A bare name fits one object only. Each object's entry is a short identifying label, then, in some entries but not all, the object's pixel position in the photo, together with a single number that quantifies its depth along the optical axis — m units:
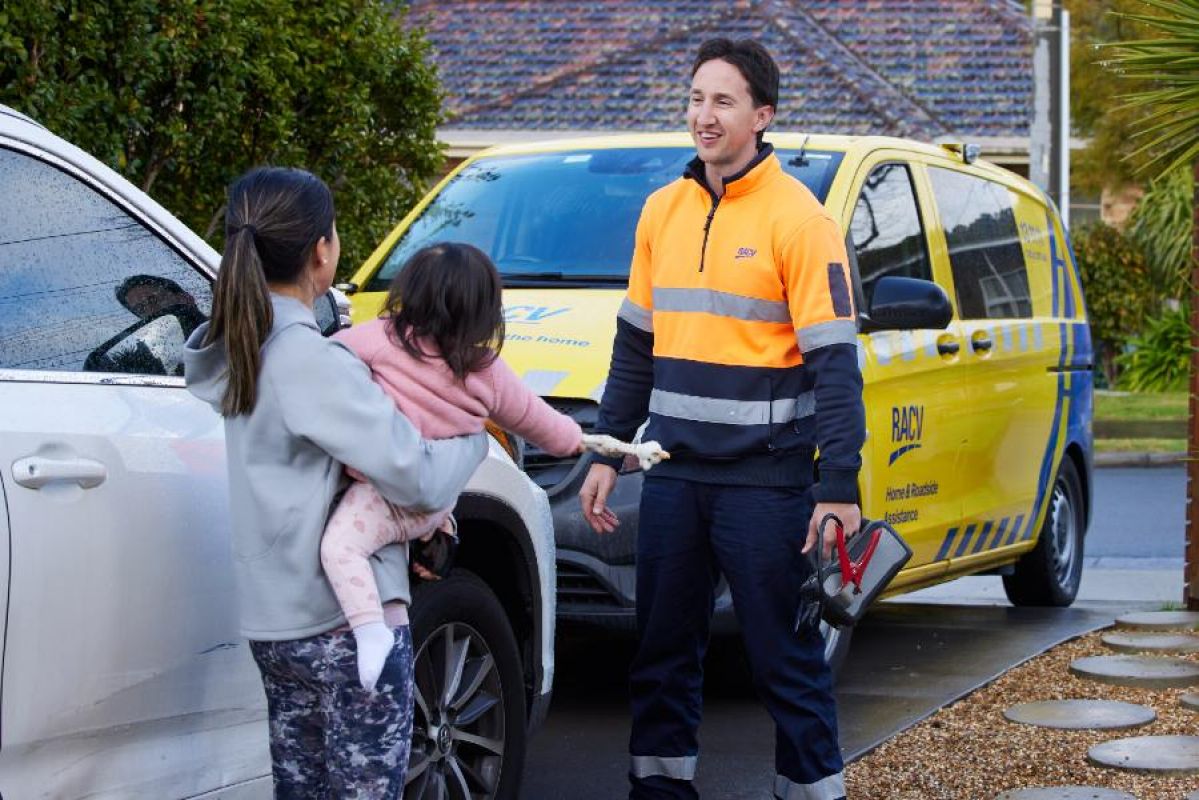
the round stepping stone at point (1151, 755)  5.51
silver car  3.36
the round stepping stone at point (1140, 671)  6.66
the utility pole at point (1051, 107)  21.48
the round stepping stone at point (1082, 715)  6.10
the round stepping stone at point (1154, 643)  7.20
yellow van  6.27
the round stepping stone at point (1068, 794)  5.29
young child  3.63
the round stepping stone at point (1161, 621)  7.61
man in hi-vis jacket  4.55
